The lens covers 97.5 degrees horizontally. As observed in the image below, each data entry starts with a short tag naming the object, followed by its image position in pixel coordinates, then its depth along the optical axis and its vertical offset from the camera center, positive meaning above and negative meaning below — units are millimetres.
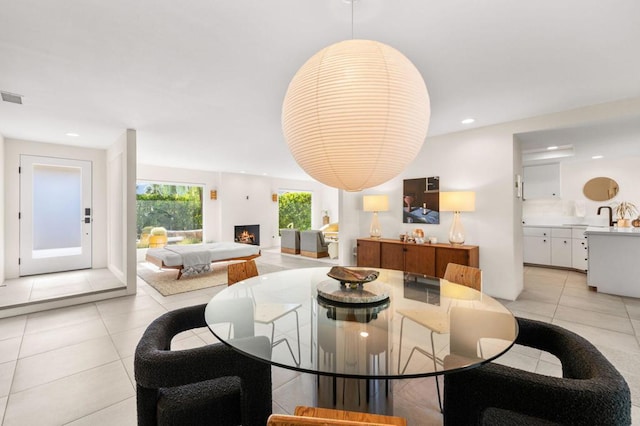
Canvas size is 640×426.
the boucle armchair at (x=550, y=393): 890 -633
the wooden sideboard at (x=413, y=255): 3926 -646
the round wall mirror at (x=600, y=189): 5855 +501
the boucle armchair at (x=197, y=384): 1091 -758
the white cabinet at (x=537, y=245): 5930 -710
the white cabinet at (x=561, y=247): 5680 -708
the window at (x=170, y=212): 7254 +48
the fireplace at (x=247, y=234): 8703 -647
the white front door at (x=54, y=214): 4809 +1
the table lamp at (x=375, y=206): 4766 +118
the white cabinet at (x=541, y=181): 5771 +663
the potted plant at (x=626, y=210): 5551 +42
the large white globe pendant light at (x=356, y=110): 1158 +442
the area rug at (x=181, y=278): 4547 -1194
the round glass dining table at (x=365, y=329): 1125 -592
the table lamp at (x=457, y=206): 3885 +96
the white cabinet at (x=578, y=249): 5430 -728
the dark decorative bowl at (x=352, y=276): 1855 -429
